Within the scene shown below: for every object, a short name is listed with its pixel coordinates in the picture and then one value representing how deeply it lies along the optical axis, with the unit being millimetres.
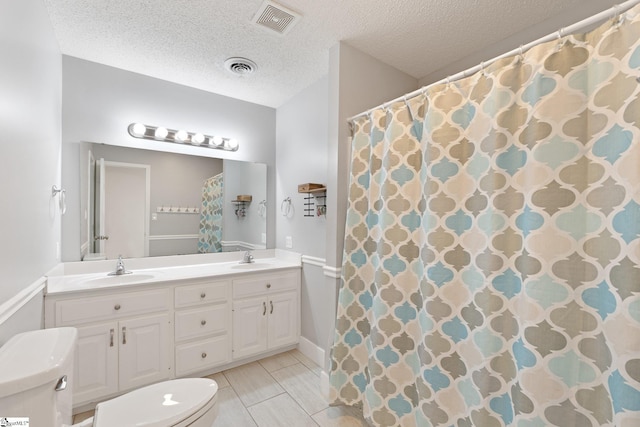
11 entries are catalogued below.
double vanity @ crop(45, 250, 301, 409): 1743
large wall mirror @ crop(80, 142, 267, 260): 2248
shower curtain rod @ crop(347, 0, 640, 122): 912
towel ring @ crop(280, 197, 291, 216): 2902
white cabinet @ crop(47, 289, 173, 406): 1715
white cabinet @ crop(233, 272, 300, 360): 2311
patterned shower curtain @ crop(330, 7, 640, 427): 900
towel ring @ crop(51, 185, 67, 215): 1827
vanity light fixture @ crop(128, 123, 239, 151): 2406
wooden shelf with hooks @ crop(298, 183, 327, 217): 2410
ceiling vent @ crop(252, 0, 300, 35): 1651
